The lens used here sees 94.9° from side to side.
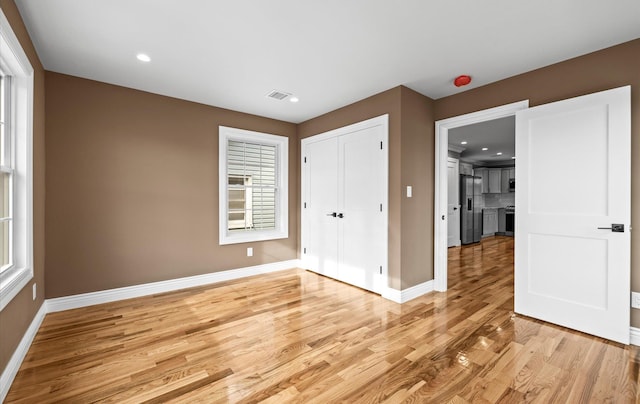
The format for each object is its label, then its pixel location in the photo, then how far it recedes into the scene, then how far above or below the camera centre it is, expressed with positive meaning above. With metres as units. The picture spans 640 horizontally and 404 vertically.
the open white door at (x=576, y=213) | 2.33 -0.10
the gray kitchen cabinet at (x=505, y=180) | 8.93 +0.63
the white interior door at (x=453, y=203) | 6.98 -0.05
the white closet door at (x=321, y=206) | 4.23 -0.08
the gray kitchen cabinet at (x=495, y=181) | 9.07 +0.62
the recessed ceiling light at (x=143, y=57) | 2.65 +1.32
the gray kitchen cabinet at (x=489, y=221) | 8.64 -0.61
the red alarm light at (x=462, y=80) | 3.03 +1.26
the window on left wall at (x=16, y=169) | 2.12 +0.25
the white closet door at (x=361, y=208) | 3.57 -0.09
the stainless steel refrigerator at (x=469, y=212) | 7.30 -0.27
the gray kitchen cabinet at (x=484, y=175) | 9.23 +0.80
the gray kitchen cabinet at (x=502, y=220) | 8.88 -0.58
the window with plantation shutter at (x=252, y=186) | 4.16 +0.23
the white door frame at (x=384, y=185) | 3.44 +0.19
